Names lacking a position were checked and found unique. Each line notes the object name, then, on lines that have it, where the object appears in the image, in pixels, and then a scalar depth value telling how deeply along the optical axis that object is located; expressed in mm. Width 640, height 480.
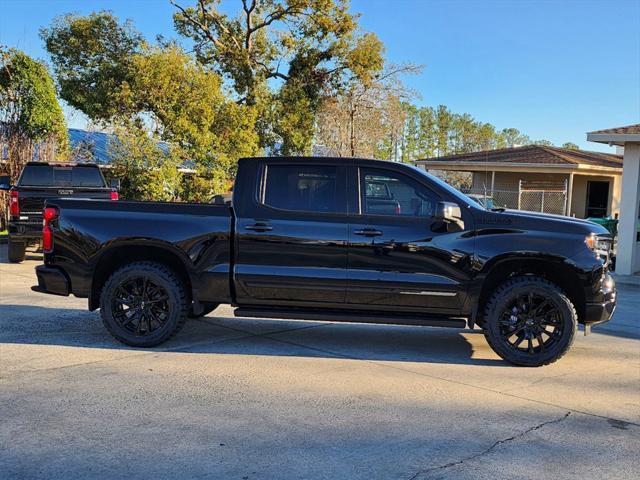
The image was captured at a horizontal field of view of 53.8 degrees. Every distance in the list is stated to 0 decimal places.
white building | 13727
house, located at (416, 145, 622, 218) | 24833
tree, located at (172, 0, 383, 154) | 25938
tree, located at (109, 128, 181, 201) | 19969
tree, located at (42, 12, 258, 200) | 20281
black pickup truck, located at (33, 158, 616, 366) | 6176
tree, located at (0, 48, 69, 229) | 18500
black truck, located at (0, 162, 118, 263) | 12773
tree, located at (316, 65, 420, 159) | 30936
